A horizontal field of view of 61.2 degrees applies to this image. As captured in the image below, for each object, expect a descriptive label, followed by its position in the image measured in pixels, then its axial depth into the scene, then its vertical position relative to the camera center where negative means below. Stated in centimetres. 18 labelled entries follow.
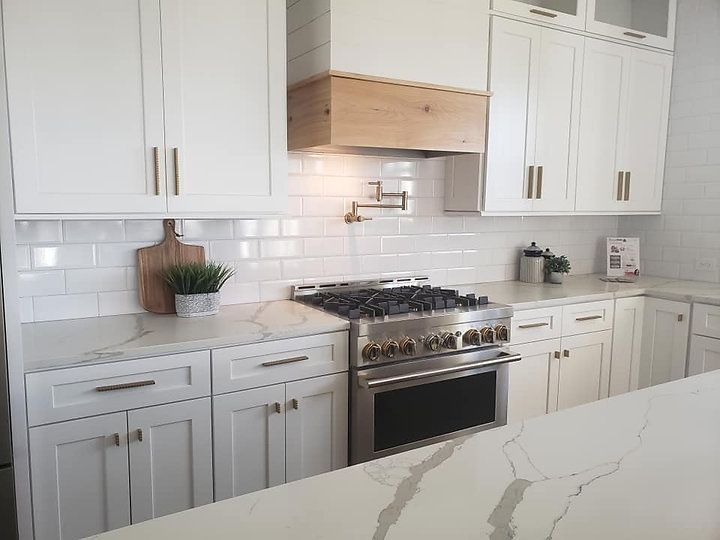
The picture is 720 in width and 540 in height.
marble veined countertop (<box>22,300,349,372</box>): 206 -51
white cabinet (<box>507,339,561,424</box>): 317 -93
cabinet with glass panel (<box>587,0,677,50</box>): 371 +124
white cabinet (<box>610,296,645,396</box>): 360 -83
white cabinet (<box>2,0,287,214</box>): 212 +35
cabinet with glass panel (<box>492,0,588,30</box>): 316 +104
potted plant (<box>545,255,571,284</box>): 378 -39
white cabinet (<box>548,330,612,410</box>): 336 -94
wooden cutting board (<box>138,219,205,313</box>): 269 -30
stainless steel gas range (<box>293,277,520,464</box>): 257 -73
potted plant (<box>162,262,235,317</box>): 261 -38
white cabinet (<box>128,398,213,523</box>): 216 -94
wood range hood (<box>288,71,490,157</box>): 262 +39
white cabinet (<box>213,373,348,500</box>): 233 -93
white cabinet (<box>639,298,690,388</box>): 351 -79
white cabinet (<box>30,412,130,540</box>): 201 -94
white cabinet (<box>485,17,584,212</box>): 320 +47
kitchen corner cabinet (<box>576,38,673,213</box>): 362 +48
